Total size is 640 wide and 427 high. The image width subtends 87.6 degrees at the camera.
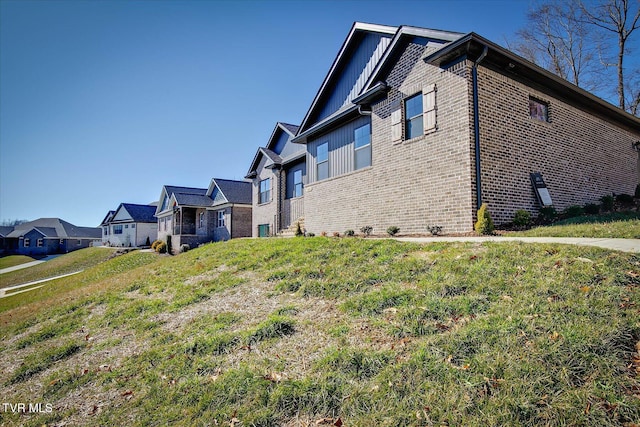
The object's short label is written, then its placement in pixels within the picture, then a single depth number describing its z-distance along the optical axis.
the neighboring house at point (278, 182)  19.23
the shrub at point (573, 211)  9.60
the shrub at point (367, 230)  11.23
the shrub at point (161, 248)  28.67
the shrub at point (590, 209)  10.22
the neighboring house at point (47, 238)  53.97
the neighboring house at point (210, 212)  26.81
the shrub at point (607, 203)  10.98
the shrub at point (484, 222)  7.59
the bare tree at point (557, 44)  22.12
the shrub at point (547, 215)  9.23
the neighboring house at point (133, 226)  43.25
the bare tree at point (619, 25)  19.91
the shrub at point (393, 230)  9.78
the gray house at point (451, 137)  8.58
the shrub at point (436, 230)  8.83
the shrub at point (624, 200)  12.34
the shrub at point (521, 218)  8.57
